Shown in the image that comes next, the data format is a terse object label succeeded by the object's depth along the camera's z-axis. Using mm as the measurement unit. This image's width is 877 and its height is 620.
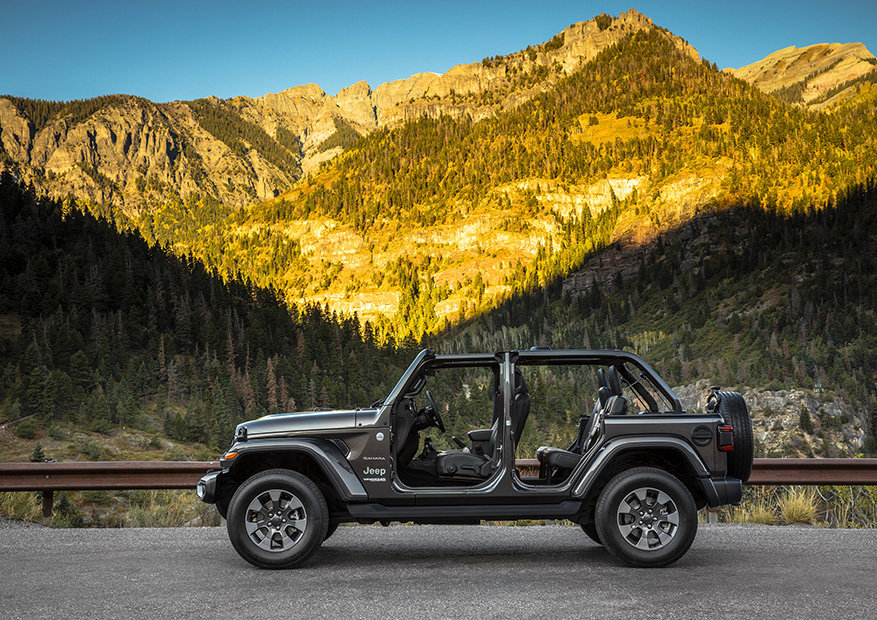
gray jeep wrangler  6402
